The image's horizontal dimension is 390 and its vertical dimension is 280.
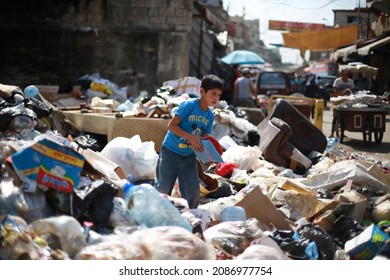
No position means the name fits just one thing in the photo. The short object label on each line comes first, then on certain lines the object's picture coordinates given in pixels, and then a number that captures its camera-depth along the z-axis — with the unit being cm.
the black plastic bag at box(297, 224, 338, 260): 464
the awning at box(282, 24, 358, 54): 3172
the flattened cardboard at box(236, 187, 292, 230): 517
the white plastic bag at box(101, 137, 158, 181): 680
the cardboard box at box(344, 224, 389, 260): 445
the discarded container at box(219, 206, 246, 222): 488
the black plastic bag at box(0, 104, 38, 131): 650
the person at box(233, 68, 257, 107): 1428
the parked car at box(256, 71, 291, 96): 2027
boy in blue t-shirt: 508
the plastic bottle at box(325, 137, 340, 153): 959
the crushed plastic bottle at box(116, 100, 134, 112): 1012
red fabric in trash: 759
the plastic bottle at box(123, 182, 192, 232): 415
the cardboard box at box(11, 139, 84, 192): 400
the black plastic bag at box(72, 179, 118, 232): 407
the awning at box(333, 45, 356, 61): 2219
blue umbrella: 2167
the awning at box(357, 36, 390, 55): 1843
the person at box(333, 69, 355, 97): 1414
